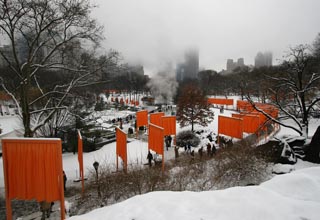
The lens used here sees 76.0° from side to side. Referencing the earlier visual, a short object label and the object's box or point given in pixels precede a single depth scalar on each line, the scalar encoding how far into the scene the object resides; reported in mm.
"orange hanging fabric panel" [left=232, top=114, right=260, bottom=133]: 19000
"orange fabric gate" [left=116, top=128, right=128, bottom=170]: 11002
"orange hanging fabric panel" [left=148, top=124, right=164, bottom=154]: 11963
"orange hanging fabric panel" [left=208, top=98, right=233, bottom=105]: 45509
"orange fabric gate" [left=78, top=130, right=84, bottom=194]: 10711
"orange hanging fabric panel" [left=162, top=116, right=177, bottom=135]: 17625
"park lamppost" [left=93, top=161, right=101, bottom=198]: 7600
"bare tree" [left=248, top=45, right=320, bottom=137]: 13738
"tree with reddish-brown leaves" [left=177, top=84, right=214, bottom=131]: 26672
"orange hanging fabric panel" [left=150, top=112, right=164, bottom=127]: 18095
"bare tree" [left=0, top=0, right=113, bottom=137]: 9844
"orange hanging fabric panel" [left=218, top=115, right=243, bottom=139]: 16455
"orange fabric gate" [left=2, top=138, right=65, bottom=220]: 5453
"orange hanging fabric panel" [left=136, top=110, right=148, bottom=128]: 21562
